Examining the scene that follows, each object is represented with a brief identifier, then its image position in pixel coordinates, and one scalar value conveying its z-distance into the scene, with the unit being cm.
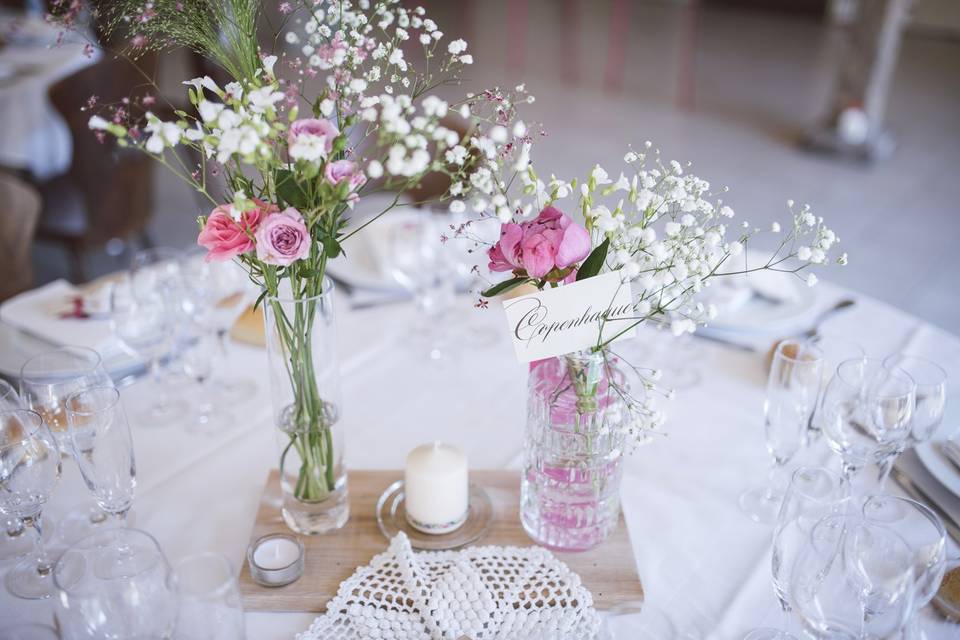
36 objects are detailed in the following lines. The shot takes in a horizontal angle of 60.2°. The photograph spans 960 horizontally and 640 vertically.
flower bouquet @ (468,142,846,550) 87
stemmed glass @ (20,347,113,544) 109
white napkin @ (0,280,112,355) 142
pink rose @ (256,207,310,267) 80
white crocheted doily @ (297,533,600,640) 94
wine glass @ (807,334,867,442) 125
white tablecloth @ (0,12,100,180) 287
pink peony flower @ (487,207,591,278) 86
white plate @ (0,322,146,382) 137
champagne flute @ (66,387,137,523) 98
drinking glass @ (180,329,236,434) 131
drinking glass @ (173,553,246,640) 72
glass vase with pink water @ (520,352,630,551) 97
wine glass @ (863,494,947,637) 81
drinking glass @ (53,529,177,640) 74
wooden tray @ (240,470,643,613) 98
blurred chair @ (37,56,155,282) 254
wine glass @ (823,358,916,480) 107
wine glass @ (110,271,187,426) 132
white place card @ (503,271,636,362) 90
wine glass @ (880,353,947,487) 106
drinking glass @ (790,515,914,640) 82
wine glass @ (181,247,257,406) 137
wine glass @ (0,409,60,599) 96
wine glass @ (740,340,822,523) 115
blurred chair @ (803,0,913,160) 444
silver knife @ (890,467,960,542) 109
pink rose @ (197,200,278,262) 83
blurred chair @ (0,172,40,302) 200
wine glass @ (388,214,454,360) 154
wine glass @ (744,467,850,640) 87
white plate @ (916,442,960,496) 113
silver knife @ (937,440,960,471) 115
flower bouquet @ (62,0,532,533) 78
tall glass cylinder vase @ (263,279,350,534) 96
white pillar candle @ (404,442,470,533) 105
